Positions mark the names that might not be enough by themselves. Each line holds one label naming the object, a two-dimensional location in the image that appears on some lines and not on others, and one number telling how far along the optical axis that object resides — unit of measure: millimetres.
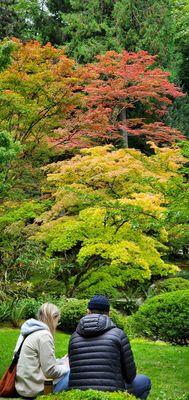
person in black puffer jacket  3869
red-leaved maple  15359
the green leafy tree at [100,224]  10680
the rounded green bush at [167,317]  9891
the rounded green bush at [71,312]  11102
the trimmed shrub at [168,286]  13445
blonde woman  4348
